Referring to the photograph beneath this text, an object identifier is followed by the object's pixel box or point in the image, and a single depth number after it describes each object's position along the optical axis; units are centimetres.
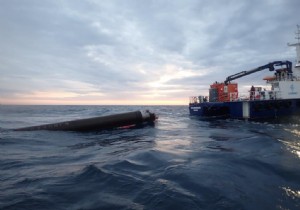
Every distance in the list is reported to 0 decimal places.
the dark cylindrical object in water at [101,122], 1106
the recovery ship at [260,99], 1764
